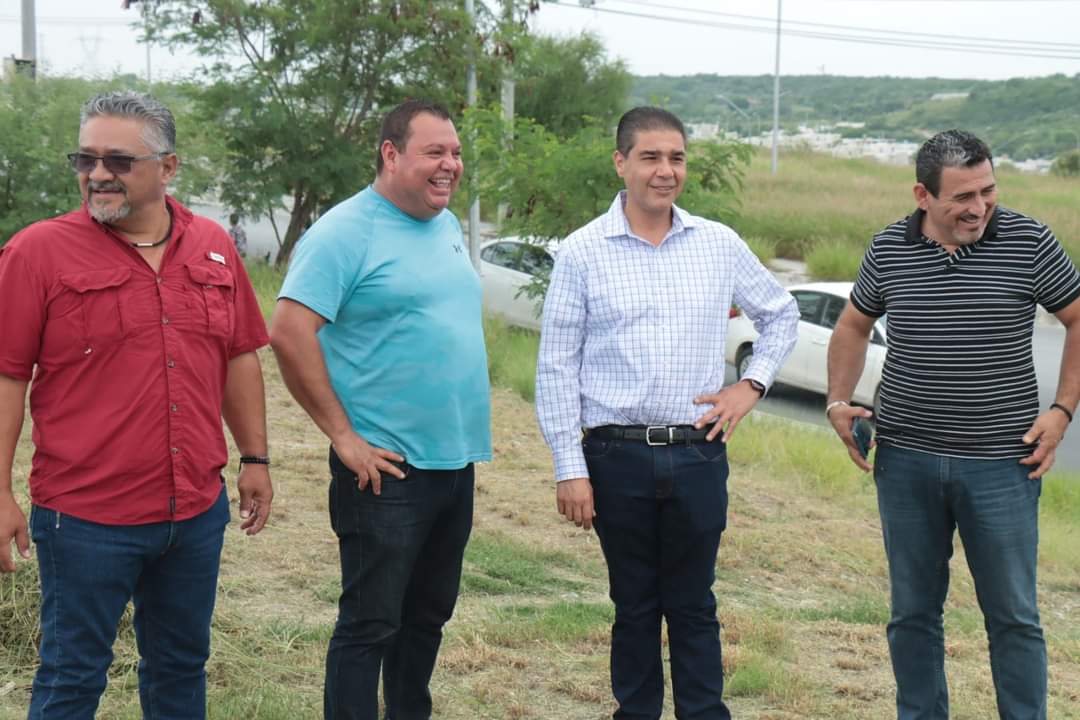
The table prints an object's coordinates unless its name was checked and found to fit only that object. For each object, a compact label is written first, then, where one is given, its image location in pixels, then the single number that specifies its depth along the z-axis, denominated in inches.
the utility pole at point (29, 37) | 607.9
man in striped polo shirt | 148.8
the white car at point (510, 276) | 640.1
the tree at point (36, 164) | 492.7
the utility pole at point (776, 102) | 1870.1
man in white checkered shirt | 151.6
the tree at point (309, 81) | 704.4
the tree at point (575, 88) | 1368.1
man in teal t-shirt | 144.1
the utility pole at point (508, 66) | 714.2
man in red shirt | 124.4
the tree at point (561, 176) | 489.7
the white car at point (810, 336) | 549.6
